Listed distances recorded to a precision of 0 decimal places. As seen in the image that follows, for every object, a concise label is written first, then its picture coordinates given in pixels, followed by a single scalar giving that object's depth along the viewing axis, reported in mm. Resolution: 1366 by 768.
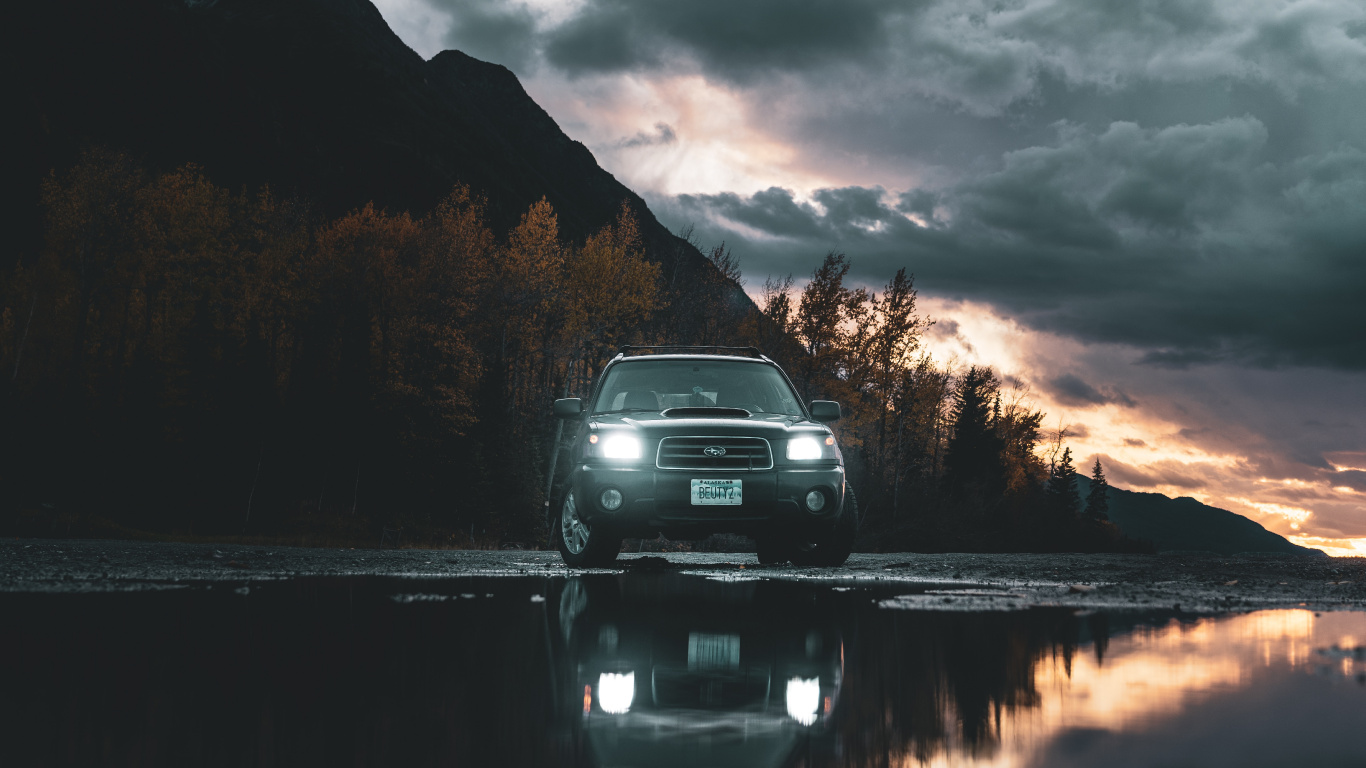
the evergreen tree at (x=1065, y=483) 72562
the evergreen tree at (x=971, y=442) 60938
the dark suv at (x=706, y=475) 8500
